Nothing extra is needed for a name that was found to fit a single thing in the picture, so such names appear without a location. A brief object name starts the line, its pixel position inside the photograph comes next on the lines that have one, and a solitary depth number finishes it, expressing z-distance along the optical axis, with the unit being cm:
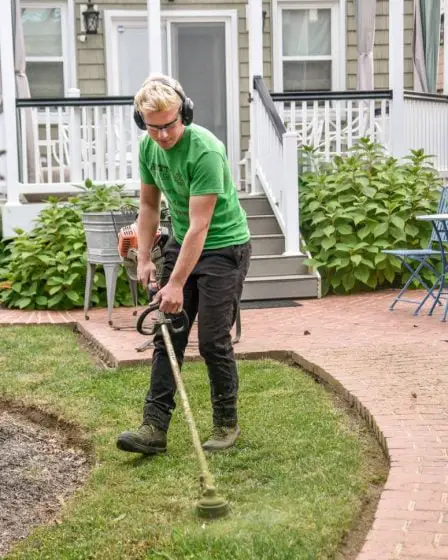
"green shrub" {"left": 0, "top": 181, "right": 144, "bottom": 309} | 991
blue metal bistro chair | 909
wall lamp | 1377
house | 1165
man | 455
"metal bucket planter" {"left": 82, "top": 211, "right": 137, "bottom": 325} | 851
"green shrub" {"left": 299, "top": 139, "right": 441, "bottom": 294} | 1051
